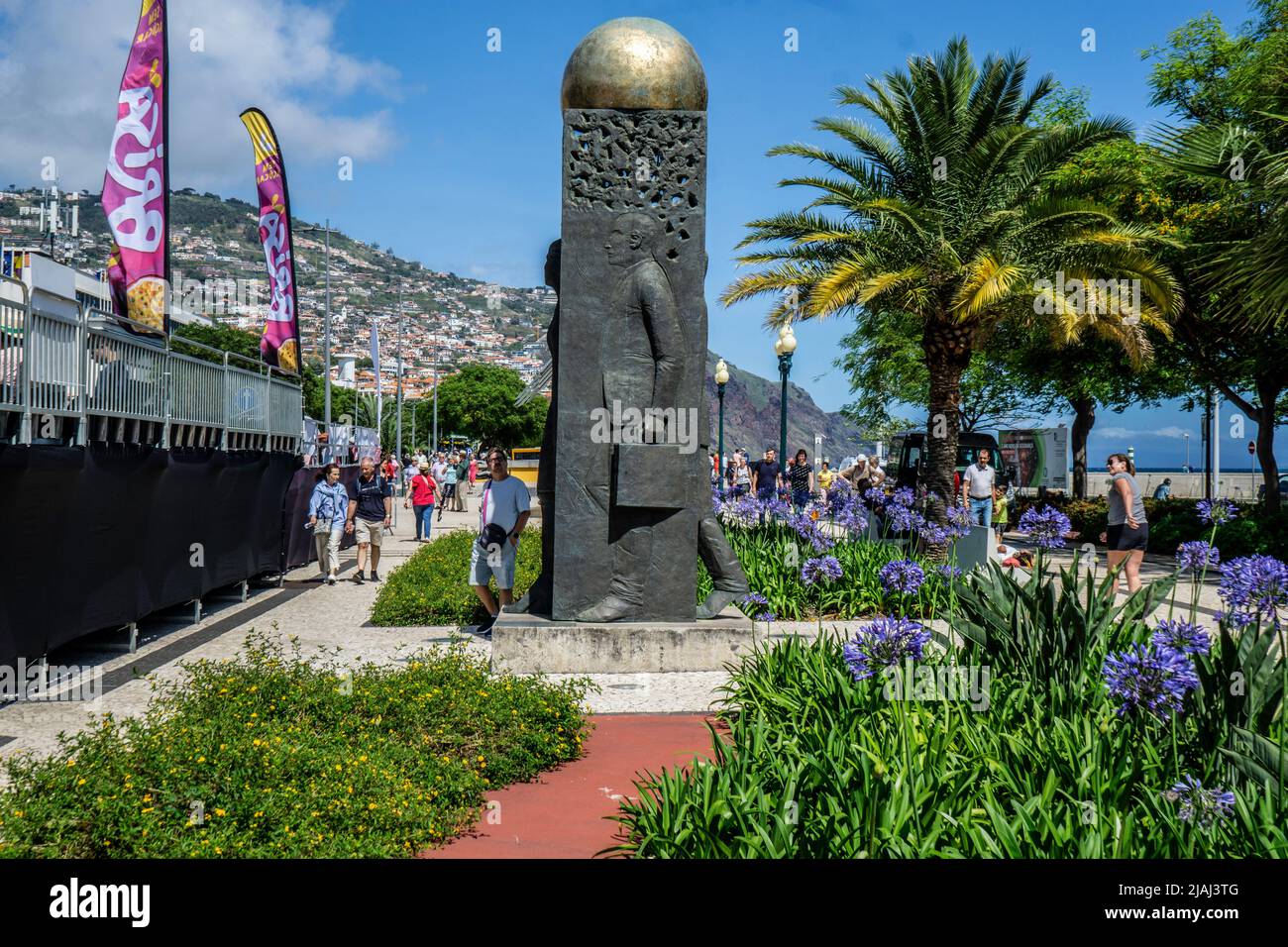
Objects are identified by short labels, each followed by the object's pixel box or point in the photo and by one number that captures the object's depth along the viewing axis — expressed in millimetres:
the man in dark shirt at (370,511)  14164
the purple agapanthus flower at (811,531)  8414
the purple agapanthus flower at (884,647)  4402
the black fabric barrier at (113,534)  7148
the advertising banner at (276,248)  17250
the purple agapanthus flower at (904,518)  9198
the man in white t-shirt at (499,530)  9273
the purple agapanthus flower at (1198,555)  5047
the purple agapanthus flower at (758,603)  6905
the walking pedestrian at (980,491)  16875
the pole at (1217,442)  28473
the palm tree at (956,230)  15492
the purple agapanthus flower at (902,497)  9953
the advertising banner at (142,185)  11102
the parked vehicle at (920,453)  28356
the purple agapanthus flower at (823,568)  6059
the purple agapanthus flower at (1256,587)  4340
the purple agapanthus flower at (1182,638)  3879
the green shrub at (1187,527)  16438
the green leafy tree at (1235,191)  10930
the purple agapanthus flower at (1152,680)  3596
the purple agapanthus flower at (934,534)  8073
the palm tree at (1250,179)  10250
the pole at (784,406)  22958
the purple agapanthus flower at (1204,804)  3154
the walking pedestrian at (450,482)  31797
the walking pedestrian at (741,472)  27606
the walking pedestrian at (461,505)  33766
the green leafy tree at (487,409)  90000
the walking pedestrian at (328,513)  13414
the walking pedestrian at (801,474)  18991
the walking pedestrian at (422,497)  18875
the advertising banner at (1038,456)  48562
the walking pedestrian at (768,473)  19578
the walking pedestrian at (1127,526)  11219
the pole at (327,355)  30603
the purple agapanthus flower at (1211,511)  5437
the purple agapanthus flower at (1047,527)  6105
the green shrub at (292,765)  3787
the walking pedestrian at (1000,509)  17719
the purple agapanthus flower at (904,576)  5582
